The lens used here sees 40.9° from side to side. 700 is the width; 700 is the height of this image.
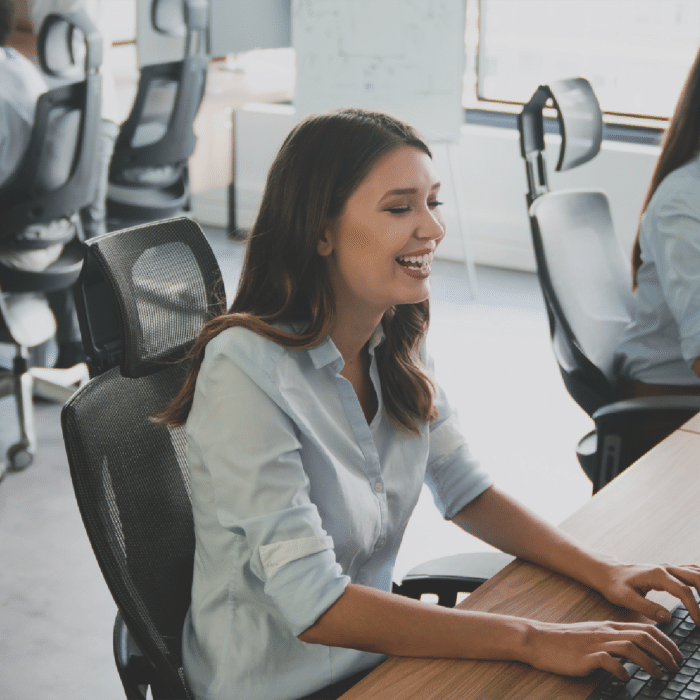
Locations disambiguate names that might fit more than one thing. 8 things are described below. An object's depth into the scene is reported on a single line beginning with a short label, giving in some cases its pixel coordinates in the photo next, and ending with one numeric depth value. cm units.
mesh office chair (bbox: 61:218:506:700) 106
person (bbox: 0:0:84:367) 269
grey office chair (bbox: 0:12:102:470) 263
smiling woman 96
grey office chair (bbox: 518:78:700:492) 174
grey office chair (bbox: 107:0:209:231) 325
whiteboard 411
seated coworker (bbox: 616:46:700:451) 178
